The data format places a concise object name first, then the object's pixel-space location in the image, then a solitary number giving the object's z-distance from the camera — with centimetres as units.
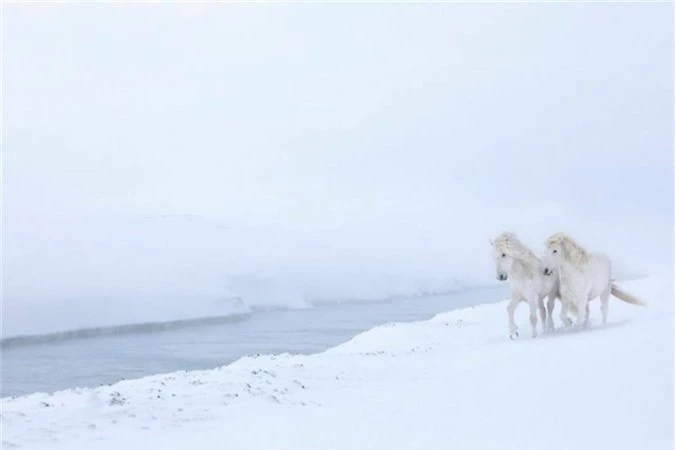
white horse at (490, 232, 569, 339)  1052
